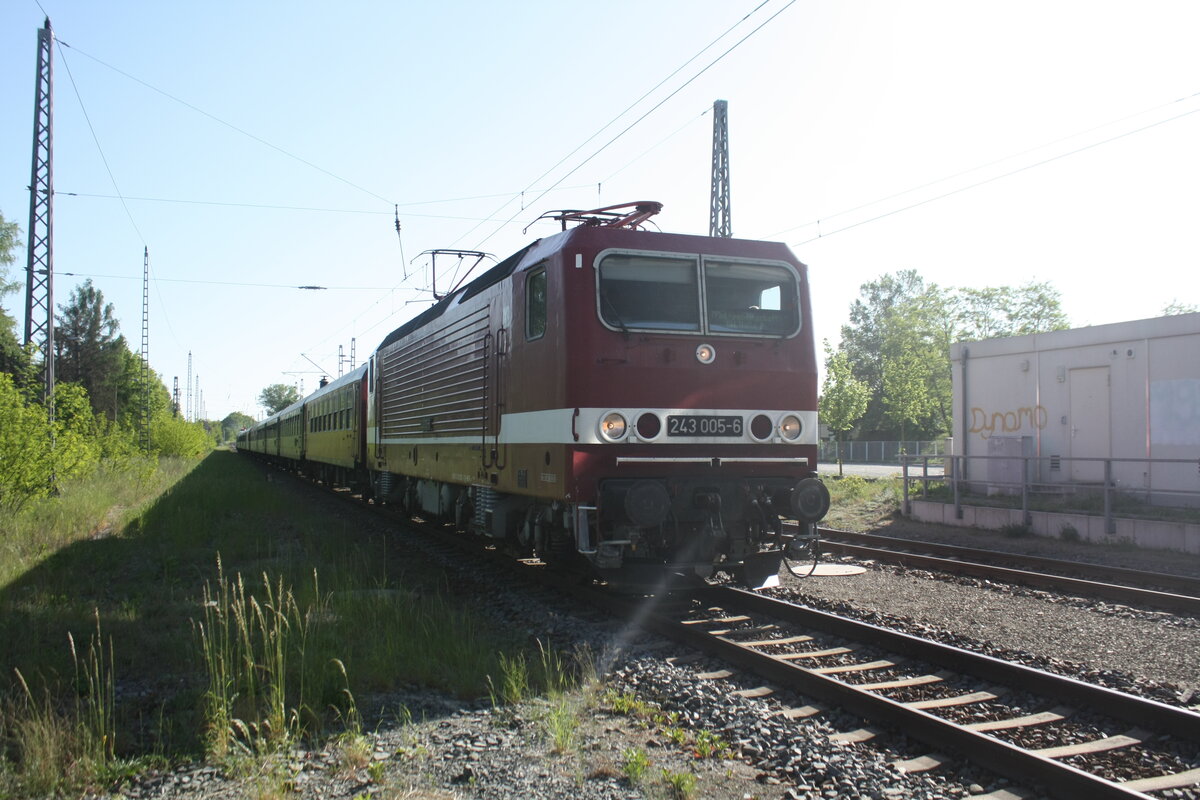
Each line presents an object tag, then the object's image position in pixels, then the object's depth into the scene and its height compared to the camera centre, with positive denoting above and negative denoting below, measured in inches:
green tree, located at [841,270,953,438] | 2075.5 +256.6
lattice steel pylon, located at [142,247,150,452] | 1308.7 +43.7
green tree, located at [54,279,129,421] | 2484.0 +234.5
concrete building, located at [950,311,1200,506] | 532.1 +15.6
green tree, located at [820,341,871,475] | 1221.1 +42.8
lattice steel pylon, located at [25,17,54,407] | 626.5 +169.1
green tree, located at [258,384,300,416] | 4725.1 +176.6
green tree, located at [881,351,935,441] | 1414.9 +67.7
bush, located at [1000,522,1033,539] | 525.7 -64.8
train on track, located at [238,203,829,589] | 281.0 +8.6
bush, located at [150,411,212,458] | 1626.5 -21.8
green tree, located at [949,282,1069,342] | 2126.0 +296.3
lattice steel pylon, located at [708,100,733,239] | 729.6 +220.3
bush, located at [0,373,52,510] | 493.0 -14.2
